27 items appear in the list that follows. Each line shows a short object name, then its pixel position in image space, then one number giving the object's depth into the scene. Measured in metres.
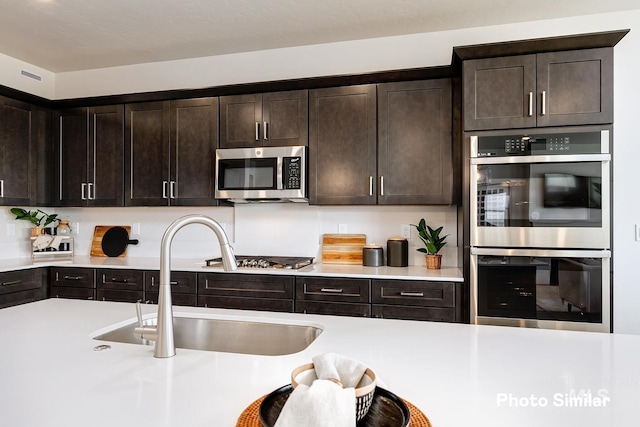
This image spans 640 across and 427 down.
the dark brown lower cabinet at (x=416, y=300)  2.80
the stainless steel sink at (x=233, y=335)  1.63
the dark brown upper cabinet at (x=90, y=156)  3.78
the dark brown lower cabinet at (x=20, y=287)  3.24
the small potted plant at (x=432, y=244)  3.20
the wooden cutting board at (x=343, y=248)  3.50
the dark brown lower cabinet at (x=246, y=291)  3.08
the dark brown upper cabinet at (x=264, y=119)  3.35
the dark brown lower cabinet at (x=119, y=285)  3.41
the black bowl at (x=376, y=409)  0.82
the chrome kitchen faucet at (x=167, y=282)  1.23
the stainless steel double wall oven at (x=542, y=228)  2.54
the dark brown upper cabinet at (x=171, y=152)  3.56
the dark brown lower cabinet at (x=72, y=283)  3.52
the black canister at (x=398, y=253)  3.30
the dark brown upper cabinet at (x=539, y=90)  2.57
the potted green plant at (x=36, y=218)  3.87
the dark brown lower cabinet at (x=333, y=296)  2.94
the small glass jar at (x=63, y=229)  4.06
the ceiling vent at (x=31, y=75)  4.01
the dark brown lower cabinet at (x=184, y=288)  3.25
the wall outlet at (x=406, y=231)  3.47
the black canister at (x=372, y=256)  3.34
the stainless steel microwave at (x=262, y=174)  3.31
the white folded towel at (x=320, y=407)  0.70
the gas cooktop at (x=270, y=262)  3.21
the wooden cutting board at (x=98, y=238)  4.17
